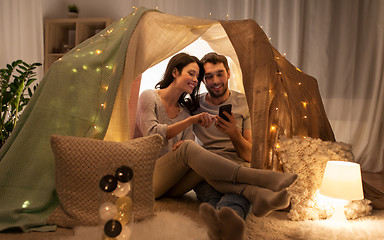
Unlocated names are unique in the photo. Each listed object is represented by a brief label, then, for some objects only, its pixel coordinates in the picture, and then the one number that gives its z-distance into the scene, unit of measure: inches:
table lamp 62.4
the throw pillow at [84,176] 50.8
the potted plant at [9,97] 91.7
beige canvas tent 56.3
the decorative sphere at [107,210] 38.9
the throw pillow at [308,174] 64.7
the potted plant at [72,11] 149.3
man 74.0
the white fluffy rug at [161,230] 46.1
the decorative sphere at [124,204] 39.4
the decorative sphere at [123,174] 38.3
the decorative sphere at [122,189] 38.8
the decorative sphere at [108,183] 37.9
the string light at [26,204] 53.2
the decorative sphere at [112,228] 38.8
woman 48.7
